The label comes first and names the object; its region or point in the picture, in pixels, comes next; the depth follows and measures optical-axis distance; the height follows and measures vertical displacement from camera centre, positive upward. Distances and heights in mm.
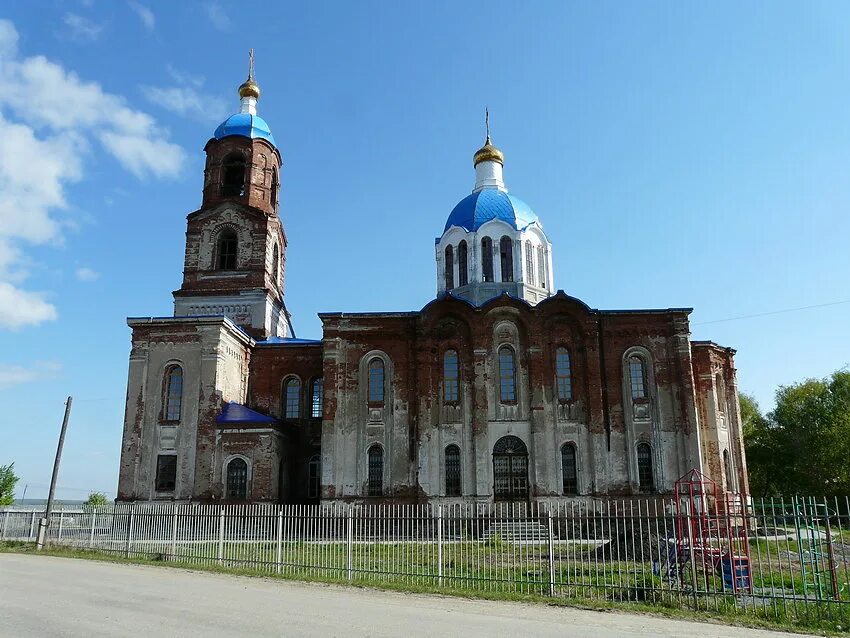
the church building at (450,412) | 29406 +3710
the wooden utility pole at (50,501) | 24531 +142
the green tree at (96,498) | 58894 +599
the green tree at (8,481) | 47406 +1578
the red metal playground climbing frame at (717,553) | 13133 -1013
